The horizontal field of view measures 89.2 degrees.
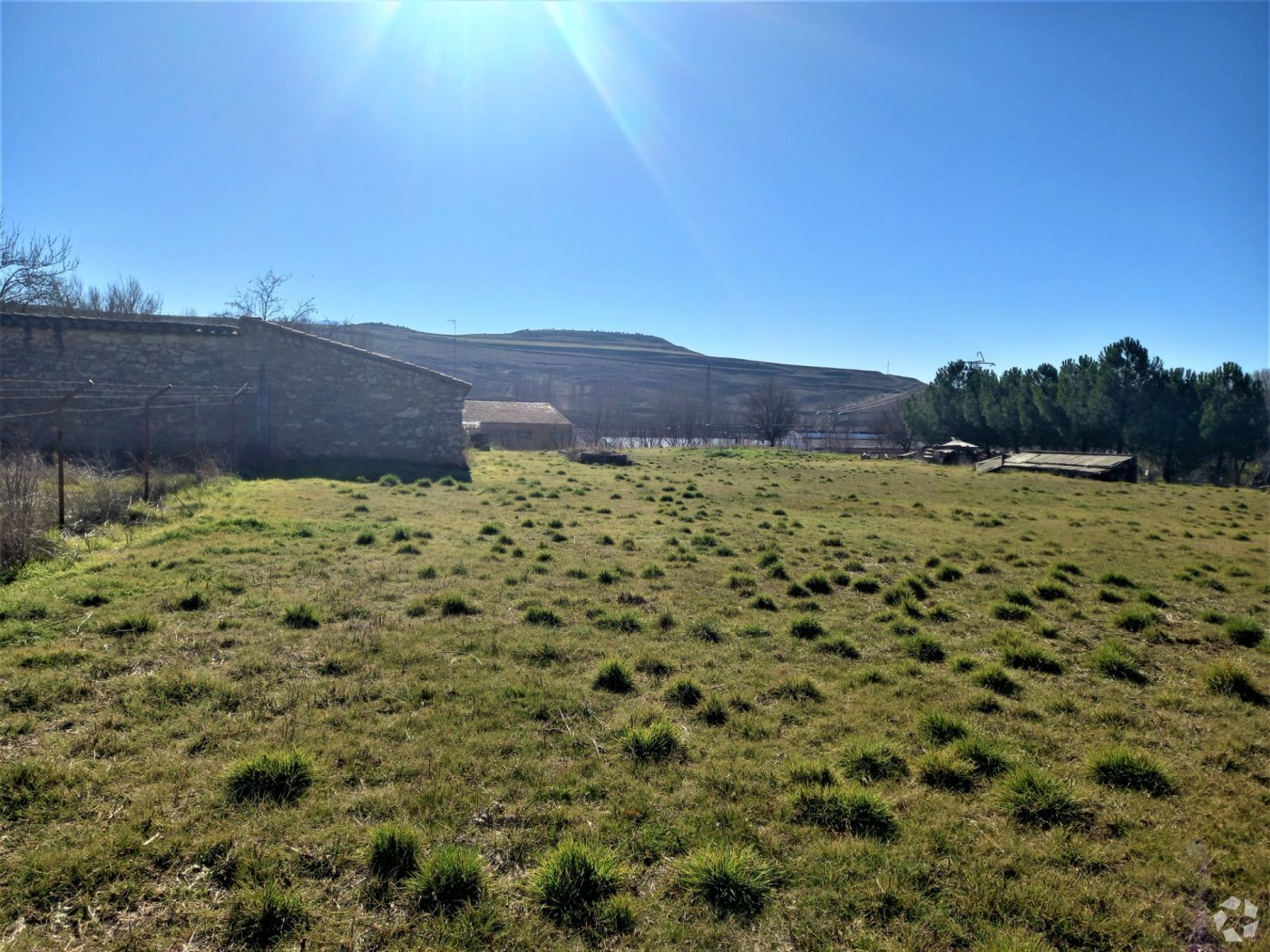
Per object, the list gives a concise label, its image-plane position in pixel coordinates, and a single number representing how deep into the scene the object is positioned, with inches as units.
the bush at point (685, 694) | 195.6
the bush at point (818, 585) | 332.2
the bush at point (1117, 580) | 354.9
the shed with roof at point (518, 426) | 1975.9
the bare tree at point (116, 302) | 1251.7
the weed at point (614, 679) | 203.2
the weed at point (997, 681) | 207.9
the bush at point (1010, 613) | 291.7
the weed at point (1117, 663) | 219.9
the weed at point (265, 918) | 102.0
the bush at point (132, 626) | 226.4
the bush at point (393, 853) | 117.0
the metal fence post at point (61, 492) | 348.8
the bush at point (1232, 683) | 204.5
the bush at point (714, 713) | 182.7
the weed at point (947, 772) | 151.5
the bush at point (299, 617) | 244.7
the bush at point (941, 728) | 173.2
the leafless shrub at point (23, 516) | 294.5
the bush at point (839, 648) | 241.1
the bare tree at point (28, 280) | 880.3
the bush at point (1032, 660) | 228.2
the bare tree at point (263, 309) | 1641.2
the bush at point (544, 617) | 263.4
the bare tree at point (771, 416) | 2522.1
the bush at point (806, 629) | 261.3
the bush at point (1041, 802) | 138.3
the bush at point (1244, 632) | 260.4
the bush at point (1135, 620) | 277.9
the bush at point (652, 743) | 161.6
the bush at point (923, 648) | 238.2
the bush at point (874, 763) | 154.6
